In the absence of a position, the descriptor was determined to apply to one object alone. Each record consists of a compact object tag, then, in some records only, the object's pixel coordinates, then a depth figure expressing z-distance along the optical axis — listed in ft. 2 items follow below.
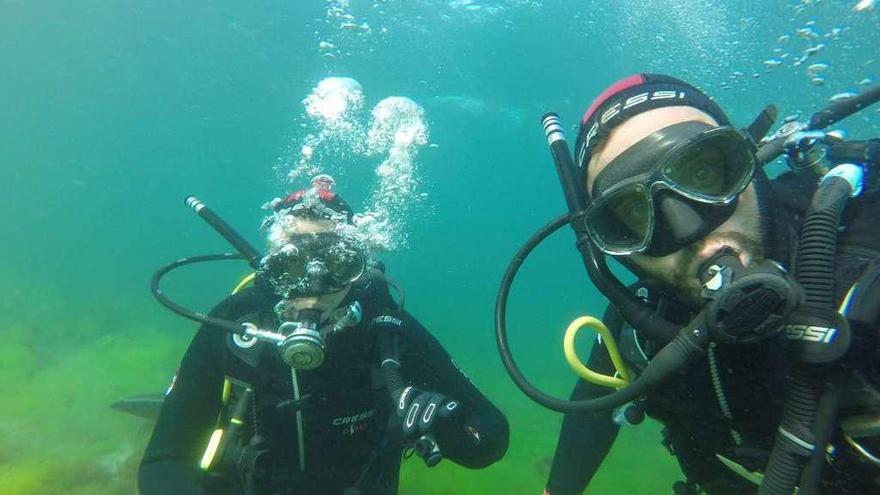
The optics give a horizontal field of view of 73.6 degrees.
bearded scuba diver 1.41
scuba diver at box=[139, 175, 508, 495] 2.69
